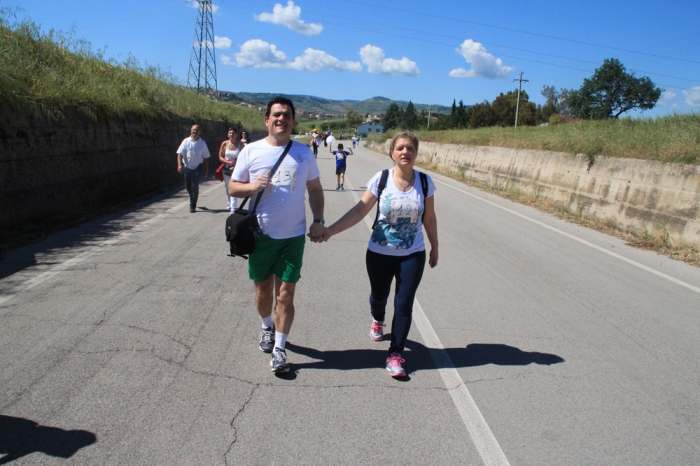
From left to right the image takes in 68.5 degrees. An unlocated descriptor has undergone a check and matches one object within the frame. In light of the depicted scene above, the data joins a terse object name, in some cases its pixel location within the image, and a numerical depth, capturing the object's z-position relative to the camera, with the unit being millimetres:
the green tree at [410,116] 130625
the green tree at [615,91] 74312
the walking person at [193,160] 11047
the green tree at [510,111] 80062
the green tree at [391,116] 155962
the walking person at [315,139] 35219
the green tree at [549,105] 96025
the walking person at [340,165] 17297
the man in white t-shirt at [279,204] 3775
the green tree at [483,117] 82625
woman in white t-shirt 3973
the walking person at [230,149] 10768
